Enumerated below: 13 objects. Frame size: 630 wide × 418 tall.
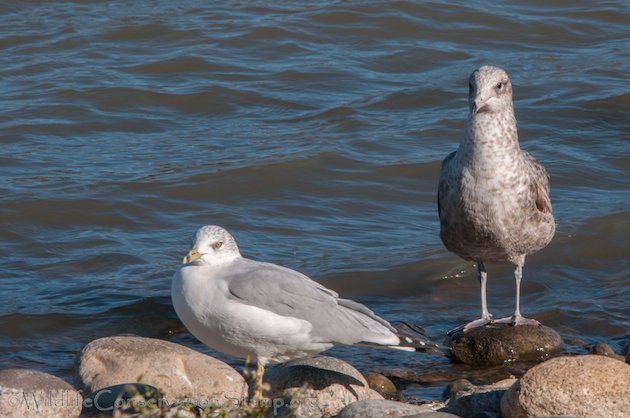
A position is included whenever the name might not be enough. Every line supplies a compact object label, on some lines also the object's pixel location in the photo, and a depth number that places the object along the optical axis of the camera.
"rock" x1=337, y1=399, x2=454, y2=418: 11.30
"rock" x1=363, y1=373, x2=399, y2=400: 13.44
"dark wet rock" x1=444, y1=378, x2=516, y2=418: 12.37
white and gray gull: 11.65
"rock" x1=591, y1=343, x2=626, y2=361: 14.38
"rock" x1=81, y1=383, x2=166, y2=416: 11.65
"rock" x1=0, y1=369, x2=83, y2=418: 11.52
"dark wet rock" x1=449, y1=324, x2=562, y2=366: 14.55
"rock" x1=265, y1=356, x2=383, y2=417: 12.12
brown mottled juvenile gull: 14.22
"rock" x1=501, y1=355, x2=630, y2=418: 11.43
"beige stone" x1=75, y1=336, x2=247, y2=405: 11.95
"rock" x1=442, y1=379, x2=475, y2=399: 13.20
